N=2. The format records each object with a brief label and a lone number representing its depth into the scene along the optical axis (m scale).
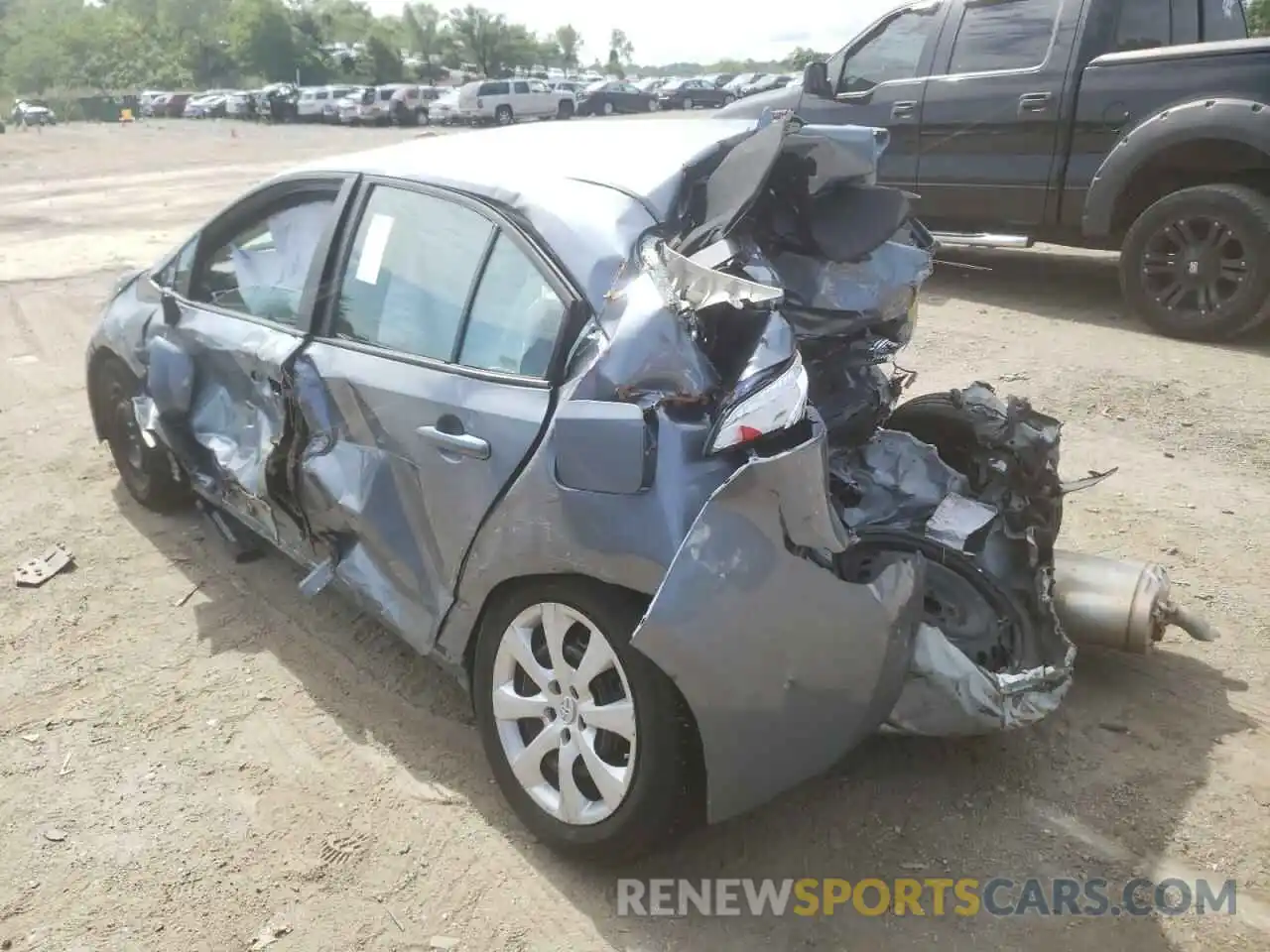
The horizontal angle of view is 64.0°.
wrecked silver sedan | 2.24
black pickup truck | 6.37
